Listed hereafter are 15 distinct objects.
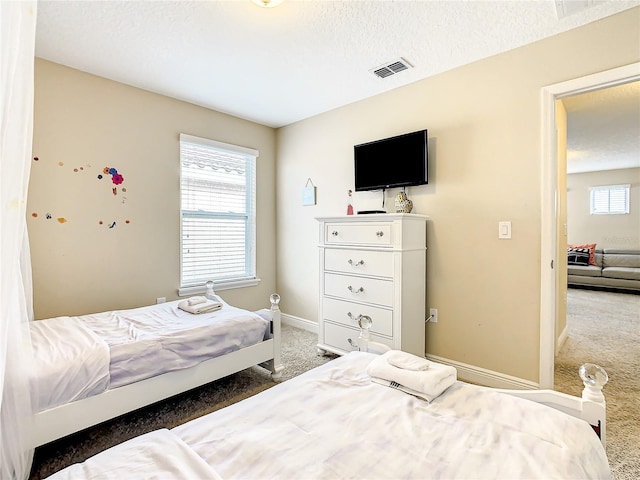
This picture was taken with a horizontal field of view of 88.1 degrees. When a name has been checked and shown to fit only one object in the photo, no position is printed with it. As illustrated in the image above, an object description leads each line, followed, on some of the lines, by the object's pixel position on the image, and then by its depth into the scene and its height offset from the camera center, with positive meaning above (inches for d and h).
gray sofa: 236.9 -24.1
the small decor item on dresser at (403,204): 114.3 +12.1
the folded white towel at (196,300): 104.7 -19.9
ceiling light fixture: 74.1 +53.4
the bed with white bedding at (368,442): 33.2 -23.2
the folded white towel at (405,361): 52.6 -20.2
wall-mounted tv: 109.5 +27.2
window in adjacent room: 273.6 +33.5
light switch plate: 96.3 +2.6
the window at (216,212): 136.2 +11.5
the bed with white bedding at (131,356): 63.1 -27.2
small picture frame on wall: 149.9 +20.4
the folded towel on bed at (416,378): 48.1 -21.3
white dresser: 99.9 -13.4
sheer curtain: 30.9 +10.7
